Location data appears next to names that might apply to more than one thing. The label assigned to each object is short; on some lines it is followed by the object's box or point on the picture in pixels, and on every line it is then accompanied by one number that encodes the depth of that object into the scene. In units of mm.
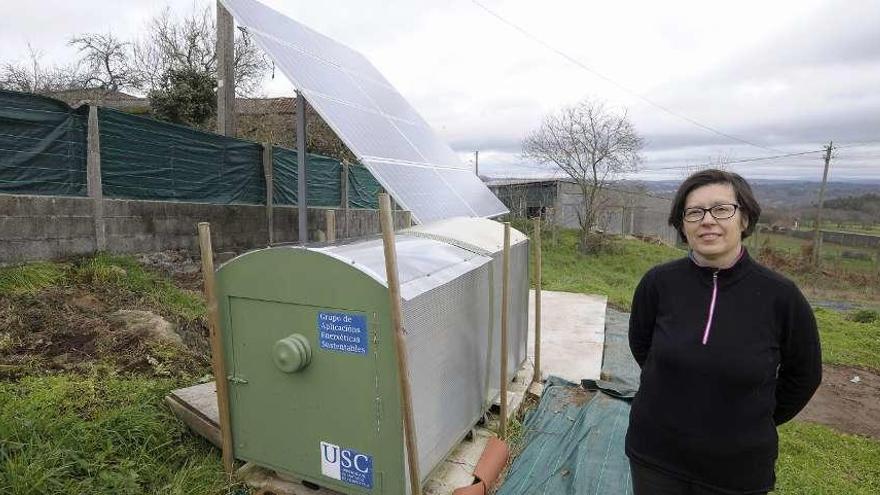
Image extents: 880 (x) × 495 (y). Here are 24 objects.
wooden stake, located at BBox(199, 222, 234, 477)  2816
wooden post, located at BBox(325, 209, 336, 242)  4247
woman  1768
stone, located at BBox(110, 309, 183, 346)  4312
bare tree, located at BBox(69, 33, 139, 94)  21422
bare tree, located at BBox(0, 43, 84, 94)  17312
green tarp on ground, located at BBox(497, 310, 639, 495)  3340
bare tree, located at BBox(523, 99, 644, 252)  17609
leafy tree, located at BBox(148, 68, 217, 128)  11031
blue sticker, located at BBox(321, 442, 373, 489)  2734
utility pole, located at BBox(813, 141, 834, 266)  17781
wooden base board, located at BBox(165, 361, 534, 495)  3080
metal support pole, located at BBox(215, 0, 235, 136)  7629
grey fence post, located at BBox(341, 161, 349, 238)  10156
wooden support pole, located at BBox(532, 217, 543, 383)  4647
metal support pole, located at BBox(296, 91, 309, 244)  4805
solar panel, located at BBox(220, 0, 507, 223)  3998
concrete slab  5691
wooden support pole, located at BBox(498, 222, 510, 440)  3656
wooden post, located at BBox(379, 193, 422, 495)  2367
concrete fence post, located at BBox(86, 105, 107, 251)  5258
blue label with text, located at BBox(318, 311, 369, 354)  2621
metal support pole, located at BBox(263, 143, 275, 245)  7859
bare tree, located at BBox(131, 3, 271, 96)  20109
